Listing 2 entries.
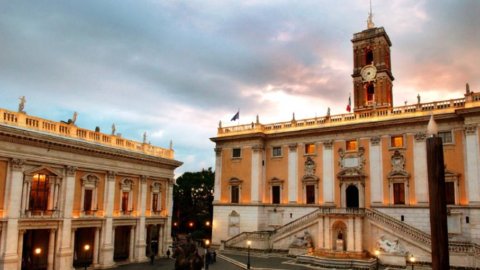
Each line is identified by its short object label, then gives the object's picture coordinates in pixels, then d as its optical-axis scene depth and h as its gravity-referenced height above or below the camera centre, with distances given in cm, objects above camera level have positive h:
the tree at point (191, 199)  6381 +48
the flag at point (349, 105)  4589 +1120
